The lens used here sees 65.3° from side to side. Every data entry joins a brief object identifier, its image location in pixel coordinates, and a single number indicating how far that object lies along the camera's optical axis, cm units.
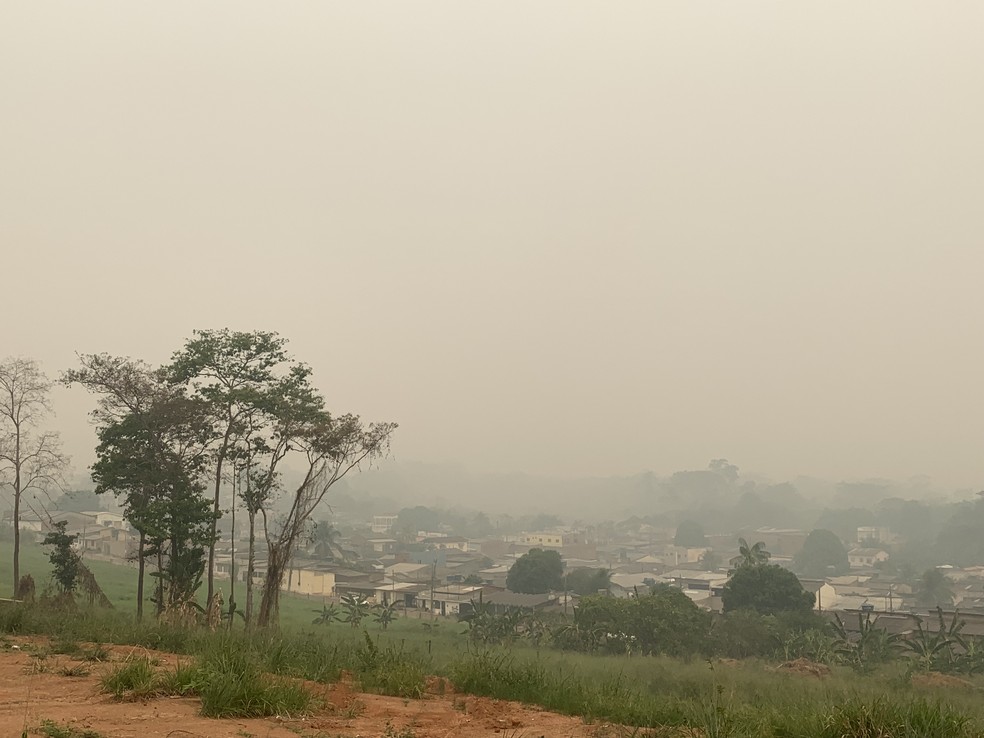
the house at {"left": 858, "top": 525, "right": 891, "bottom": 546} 16390
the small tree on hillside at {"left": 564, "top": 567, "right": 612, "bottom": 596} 7712
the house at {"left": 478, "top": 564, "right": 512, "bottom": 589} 9470
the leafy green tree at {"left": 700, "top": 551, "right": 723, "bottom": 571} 13075
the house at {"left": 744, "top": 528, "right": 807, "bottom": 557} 14800
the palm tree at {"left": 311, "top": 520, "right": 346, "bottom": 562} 9286
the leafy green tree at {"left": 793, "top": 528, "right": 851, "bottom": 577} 12344
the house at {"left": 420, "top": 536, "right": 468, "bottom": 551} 14100
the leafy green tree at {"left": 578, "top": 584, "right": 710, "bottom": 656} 4062
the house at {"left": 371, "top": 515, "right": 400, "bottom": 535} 18978
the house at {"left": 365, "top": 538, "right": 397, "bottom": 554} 13536
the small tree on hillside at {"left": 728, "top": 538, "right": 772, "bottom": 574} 5891
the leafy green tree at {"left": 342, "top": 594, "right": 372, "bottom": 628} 4952
